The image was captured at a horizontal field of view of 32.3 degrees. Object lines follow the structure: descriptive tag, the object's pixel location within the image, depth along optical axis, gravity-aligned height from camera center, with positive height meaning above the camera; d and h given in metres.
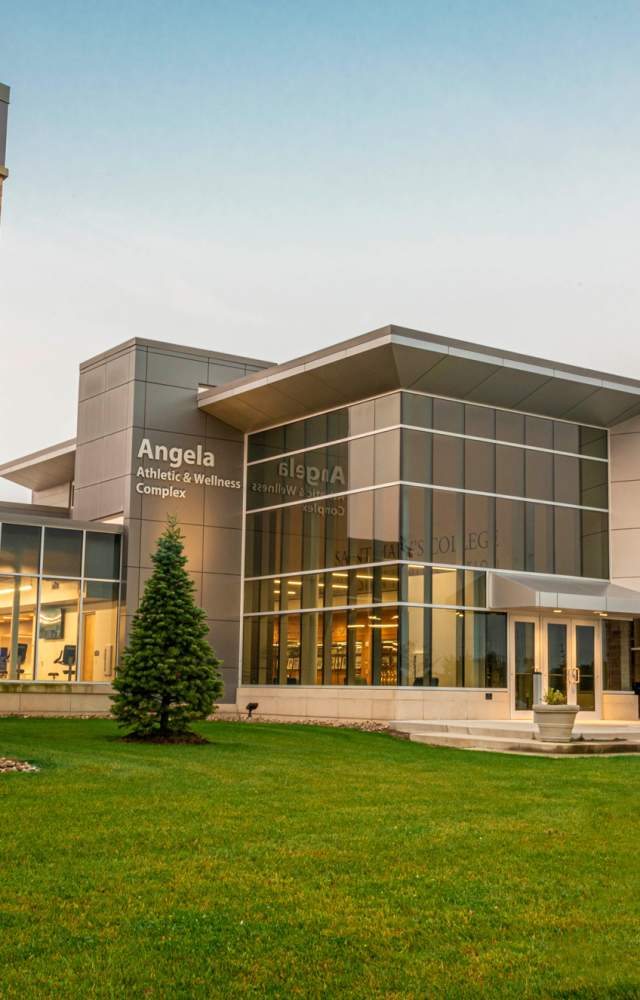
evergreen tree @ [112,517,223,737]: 20.36 -0.22
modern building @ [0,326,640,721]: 27.59 +3.34
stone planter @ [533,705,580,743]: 21.38 -1.21
